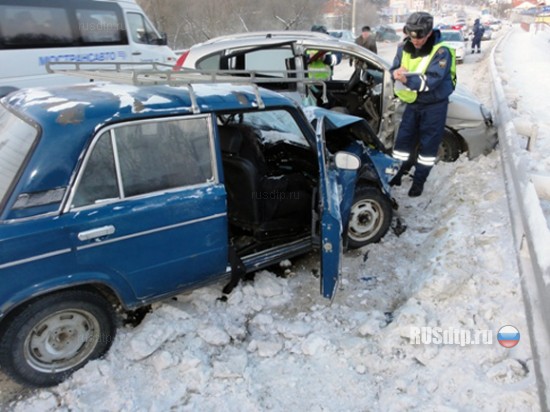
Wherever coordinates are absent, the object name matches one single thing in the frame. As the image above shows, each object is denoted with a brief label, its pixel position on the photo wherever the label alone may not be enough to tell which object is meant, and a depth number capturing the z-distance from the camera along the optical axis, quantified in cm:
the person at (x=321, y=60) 689
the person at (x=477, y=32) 2402
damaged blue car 255
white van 959
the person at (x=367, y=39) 1256
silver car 592
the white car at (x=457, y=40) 2081
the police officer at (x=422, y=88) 492
